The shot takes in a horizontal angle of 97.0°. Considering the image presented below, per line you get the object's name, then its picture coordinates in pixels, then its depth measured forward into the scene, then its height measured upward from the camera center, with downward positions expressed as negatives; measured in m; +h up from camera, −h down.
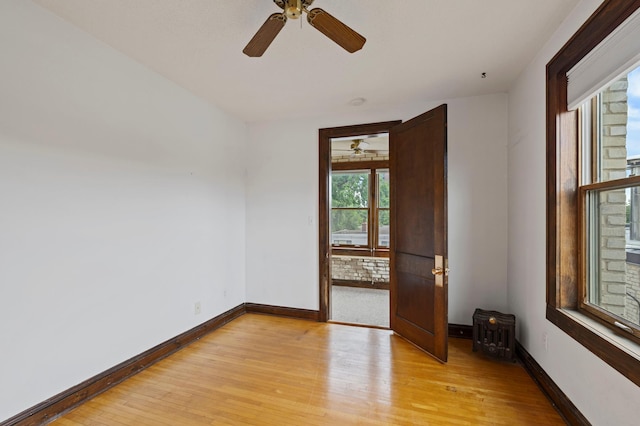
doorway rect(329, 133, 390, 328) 5.33 -0.10
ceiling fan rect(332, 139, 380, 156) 4.99 +1.21
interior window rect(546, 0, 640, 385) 1.43 +0.15
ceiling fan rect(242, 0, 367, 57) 1.45 +1.01
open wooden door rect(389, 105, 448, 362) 2.50 -0.19
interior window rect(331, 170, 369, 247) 5.89 +0.09
